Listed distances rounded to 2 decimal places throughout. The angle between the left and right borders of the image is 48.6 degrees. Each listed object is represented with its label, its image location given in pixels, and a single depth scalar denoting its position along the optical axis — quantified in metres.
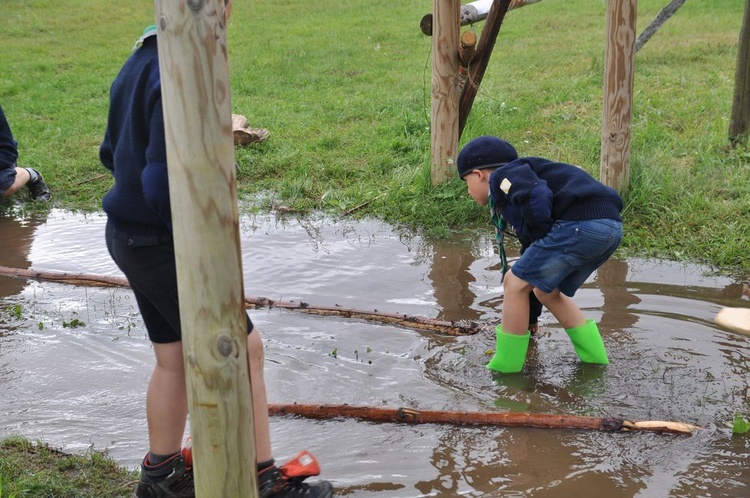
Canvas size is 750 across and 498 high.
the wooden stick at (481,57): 6.15
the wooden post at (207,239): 2.16
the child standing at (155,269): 2.60
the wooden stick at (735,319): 4.60
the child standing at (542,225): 3.86
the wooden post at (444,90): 6.45
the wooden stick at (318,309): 4.73
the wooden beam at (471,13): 6.60
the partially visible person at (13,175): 7.31
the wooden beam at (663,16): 8.09
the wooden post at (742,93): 7.30
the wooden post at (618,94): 5.79
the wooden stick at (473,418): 3.54
